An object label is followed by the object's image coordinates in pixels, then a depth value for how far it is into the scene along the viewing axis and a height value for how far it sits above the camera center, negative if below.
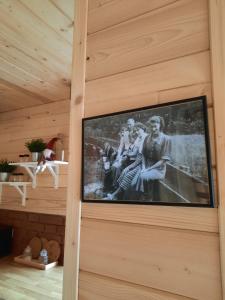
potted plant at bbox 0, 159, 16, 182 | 2.59 +0.14
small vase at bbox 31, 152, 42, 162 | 2.35 +0.27
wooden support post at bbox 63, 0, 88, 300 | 0.78 +0.09
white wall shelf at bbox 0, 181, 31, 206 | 2.46 -0.04
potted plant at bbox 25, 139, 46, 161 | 2.36 +0.36
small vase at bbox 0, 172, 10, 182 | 2.59 +0.08
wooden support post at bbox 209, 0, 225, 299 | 0.58 +0.25
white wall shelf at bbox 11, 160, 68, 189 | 2.30 +0.16
